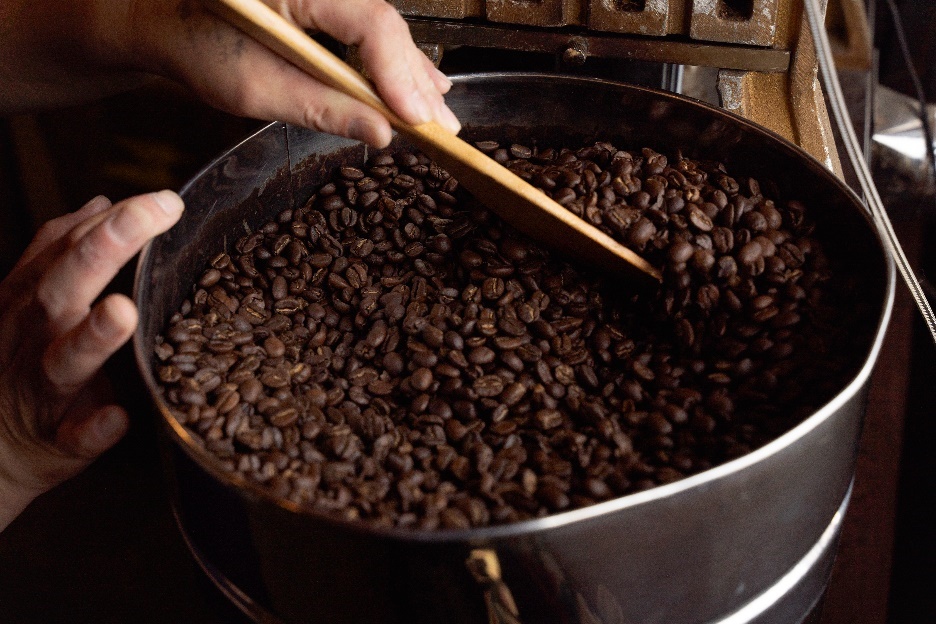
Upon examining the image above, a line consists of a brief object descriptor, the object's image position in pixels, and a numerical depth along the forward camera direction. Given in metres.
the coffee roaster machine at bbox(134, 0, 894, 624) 0.86
